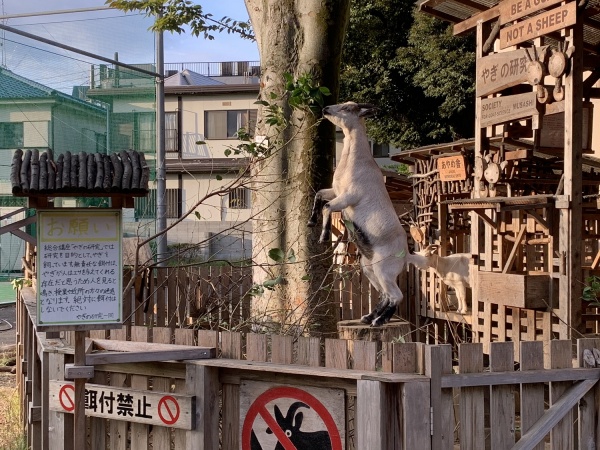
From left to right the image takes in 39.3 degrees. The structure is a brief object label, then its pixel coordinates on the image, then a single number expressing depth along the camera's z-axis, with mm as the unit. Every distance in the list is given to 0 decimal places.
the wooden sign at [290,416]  4219
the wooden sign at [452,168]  13531
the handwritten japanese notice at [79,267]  4246
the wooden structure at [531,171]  7730
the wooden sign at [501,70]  8422
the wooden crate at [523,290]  8242
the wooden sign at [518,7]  8221
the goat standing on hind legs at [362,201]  5629
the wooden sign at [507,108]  8273
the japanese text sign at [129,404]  4582
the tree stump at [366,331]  6422
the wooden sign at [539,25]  7789
